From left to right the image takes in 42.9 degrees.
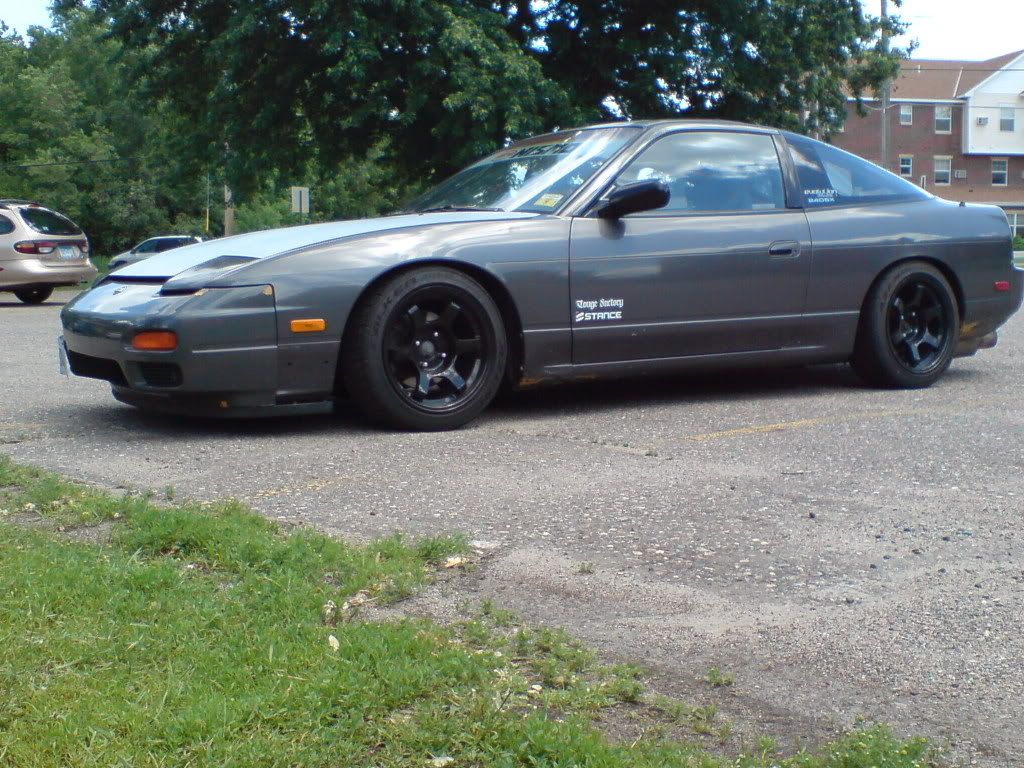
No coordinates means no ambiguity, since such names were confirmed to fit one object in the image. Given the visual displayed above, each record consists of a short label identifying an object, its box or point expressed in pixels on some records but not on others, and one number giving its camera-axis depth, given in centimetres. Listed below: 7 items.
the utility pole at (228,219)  4006
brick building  6444
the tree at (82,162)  5138
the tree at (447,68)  1894
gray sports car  545
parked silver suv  1950
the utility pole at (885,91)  2516
